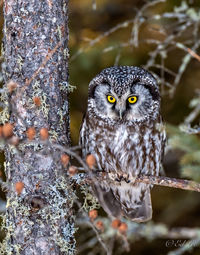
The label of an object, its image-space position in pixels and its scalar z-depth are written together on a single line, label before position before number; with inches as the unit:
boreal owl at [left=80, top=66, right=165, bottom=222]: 337.7
